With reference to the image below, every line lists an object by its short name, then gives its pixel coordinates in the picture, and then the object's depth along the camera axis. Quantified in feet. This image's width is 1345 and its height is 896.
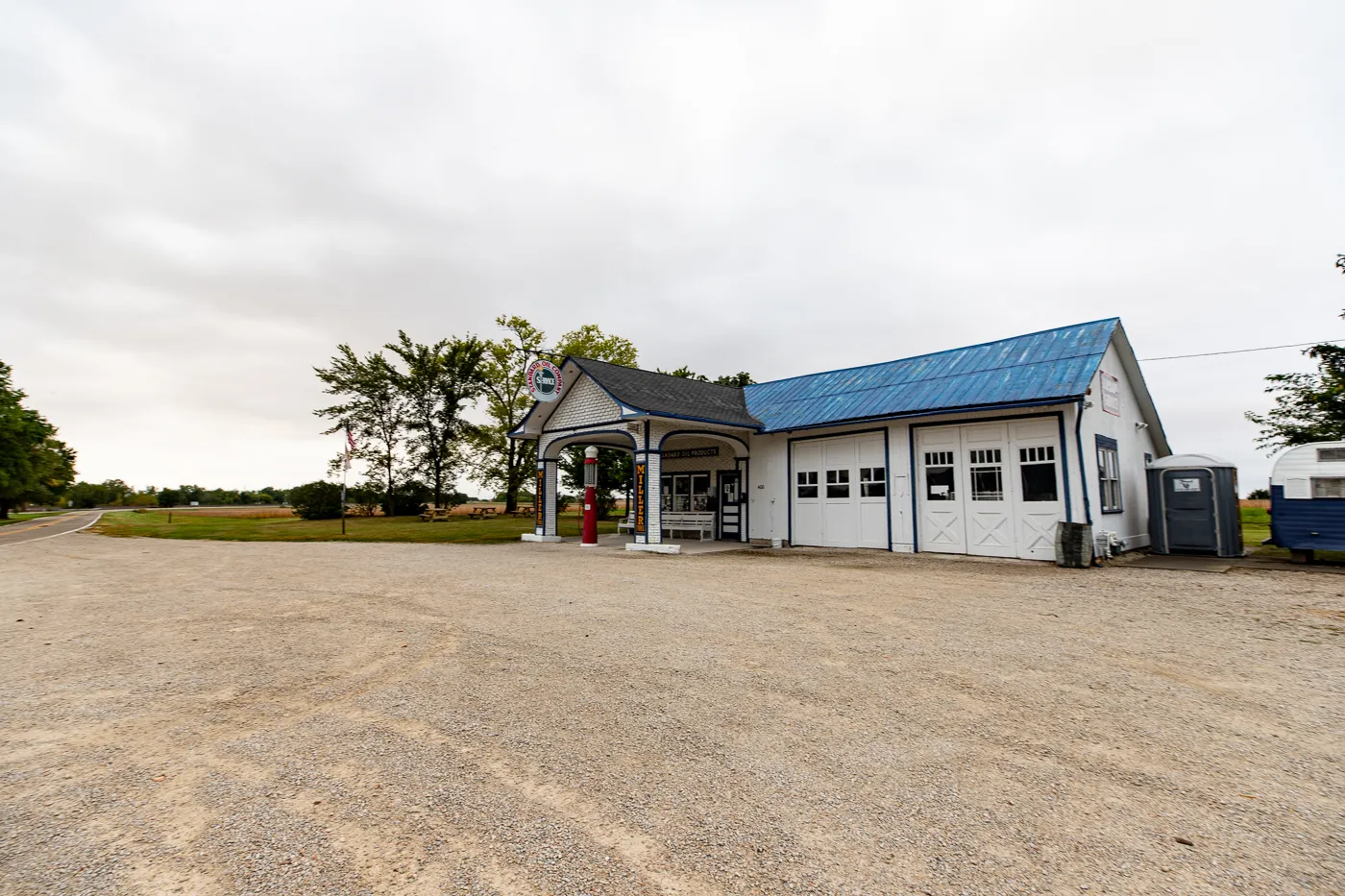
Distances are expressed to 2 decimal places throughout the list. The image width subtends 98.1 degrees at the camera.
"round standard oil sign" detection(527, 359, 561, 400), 59.11
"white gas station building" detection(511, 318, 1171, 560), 42.47
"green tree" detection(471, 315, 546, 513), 116.67
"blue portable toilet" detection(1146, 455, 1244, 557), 43.45
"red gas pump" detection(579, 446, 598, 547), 56.80
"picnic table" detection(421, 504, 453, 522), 100.01
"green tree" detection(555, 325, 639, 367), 119.85
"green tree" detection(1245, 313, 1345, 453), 59.88
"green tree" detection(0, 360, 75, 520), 129.49
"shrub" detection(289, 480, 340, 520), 111.45
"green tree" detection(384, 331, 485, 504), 119.85
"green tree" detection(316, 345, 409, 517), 117.80
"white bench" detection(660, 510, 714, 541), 63.36
